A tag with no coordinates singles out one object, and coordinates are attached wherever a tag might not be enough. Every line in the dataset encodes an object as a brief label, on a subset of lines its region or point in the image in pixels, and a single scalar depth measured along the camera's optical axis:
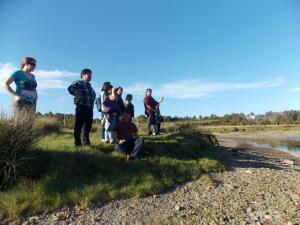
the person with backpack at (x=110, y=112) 5.72
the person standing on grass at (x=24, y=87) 4.29
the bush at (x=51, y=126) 9.89
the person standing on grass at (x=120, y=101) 6.37
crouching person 5.06
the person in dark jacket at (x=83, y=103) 4.97
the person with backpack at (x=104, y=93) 5.87
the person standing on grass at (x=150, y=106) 7.75
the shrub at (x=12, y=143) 3.75
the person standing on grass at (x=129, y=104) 7.17
